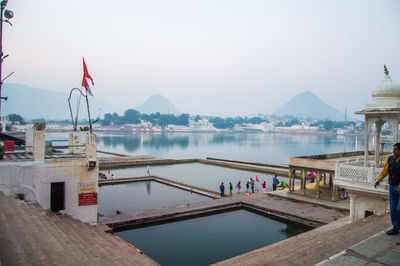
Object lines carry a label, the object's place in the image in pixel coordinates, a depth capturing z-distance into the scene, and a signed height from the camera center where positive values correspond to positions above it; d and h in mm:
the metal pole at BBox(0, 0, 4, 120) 13648 +4878
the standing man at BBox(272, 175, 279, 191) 23522 -4313
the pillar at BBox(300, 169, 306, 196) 20094 -3609
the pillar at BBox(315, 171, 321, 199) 19159 -3798
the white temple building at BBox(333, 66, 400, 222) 9898 -1370
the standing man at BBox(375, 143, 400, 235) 5746 -1083
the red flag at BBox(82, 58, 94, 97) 15373 +2460
